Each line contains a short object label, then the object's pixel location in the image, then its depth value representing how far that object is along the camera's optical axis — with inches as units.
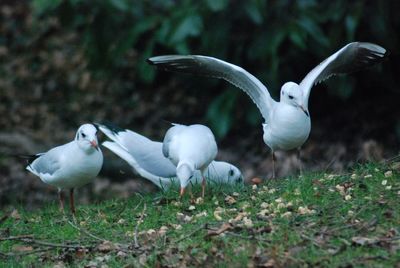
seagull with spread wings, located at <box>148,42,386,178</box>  647.1
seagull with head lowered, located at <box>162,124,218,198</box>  632.4
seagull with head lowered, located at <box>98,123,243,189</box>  734.5
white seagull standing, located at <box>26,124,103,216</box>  645.9
